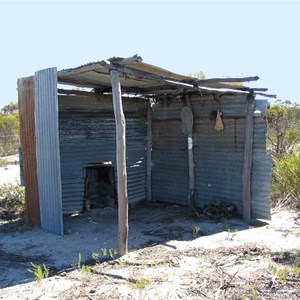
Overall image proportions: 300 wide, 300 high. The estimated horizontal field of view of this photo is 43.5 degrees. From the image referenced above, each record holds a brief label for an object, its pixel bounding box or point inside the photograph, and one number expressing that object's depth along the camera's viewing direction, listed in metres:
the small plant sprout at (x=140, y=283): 4.35
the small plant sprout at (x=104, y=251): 5.45
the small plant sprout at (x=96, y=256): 5.38
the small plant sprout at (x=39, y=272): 4.66
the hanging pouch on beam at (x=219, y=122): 8.02
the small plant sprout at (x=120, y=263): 5.14
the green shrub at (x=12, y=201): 8.12
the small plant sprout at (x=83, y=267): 4.91
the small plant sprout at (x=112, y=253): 5.39
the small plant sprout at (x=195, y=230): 6.74
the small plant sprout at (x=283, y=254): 5.32
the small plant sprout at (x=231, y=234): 6.39
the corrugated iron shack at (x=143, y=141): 6.84
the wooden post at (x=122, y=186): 5.56
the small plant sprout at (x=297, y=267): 4.58
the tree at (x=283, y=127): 11.37
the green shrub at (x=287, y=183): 8.44
